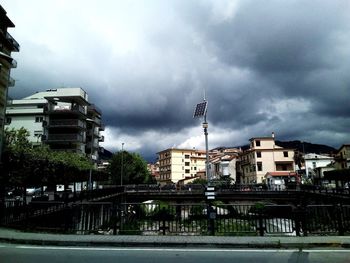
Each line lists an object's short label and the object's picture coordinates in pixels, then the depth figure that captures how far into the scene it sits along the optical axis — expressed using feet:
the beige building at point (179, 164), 411.95
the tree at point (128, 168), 268.00
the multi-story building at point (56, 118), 200.13
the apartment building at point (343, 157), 232.94
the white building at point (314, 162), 282.15
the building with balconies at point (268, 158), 264.72
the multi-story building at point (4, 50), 135.54
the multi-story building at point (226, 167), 317.36
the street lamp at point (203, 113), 47.07
